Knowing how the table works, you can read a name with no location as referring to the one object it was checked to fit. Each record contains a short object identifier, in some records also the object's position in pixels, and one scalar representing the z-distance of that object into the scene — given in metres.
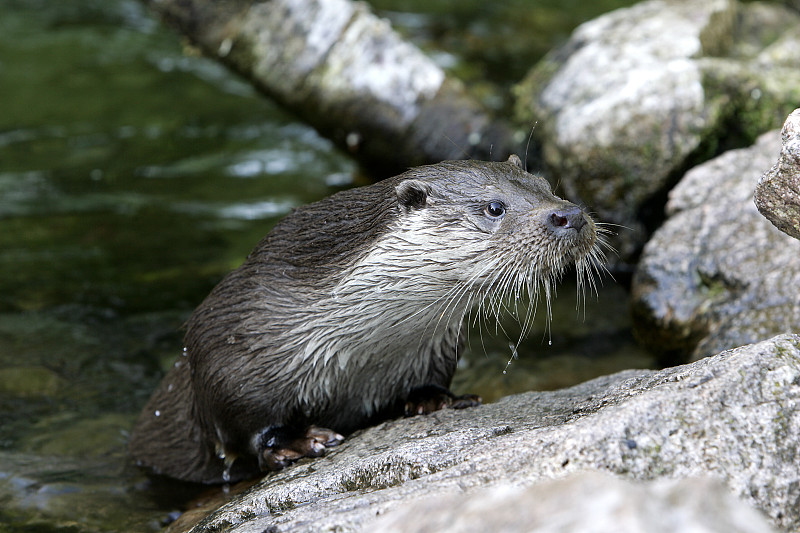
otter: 6.29
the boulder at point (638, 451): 4.11
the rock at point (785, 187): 5.07
